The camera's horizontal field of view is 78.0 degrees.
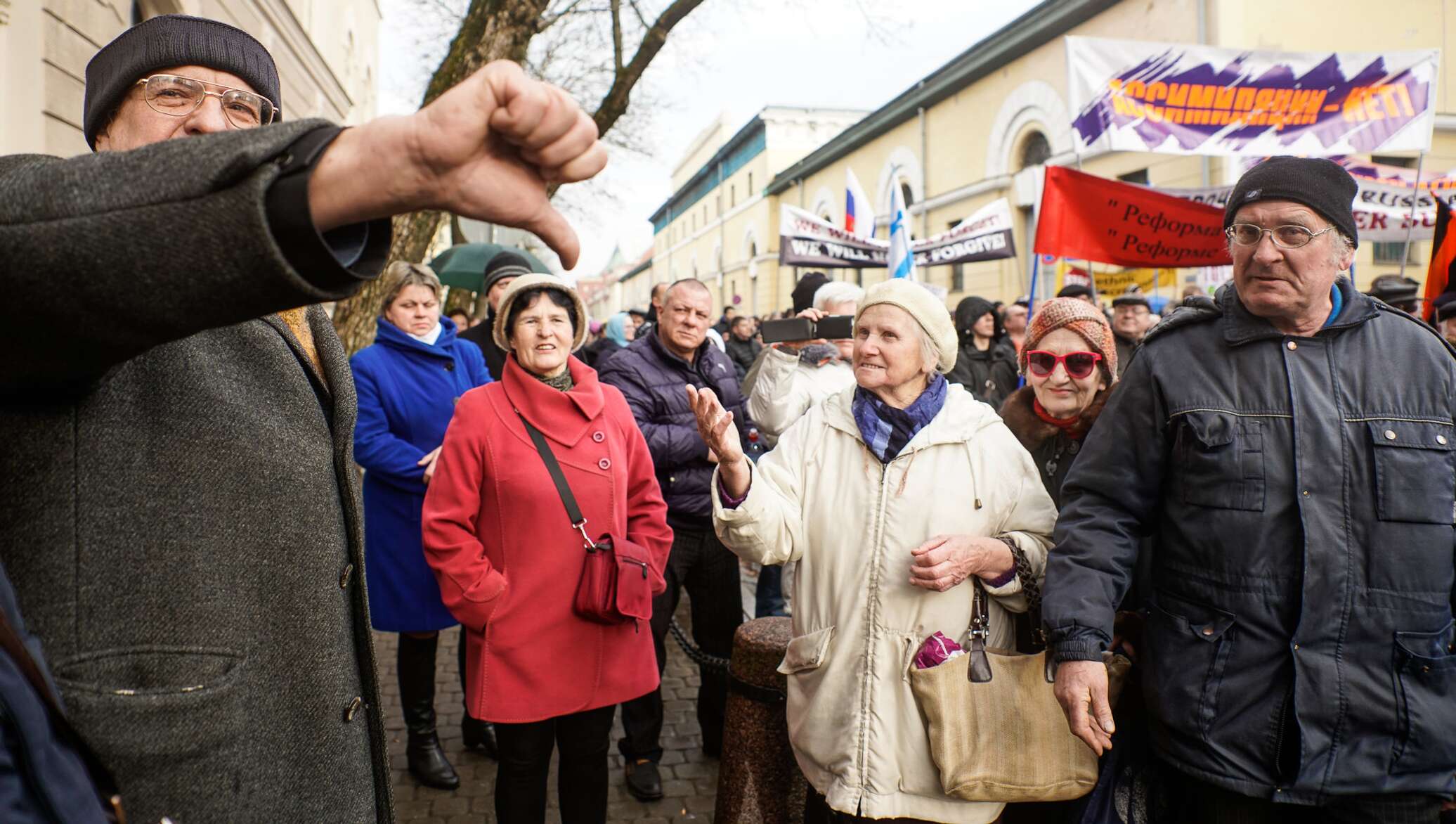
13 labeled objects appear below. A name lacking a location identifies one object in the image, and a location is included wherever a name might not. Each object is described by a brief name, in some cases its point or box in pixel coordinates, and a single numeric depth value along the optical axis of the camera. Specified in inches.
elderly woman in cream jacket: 97.3
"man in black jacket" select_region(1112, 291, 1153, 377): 277.3
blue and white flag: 298.5
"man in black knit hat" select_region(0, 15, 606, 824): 31.8
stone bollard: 120.8
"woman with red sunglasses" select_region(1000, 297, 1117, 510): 120.5
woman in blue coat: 154.7
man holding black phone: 177.3
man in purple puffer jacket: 163.2
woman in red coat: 117.3
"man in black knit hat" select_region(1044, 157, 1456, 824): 82.3
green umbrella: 328.2
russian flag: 474.6
